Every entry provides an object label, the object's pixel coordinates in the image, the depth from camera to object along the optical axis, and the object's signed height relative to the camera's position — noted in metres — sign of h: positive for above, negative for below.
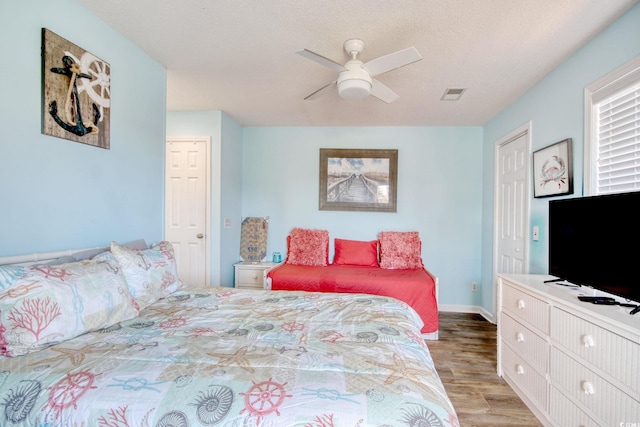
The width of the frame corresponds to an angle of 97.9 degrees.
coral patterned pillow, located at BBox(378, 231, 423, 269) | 3.54 -0.47
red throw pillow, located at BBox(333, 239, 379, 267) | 3.70 -0.53
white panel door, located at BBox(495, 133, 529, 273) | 2.82 +0.11
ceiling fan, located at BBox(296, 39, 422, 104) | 1.69 +0.96
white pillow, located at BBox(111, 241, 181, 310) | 1.63 -0.38
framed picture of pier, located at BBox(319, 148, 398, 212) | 3.91 +0.48
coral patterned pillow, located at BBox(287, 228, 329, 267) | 3.66 -0.47
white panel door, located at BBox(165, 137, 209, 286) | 3.51 +0.10
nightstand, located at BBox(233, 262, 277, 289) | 3.70 -0.84
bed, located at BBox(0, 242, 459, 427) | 0.84 -0.57
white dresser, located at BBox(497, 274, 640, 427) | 1.21 -0.75
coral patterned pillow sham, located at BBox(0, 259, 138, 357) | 1.07 -0.41
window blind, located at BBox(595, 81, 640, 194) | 1.62 +0.46
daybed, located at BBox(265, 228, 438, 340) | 2.91 -0.68
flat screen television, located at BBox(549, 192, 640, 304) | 1.35 -0.15
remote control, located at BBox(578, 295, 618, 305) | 1.46 -0.45
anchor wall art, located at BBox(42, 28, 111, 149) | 1.51 +0.70
